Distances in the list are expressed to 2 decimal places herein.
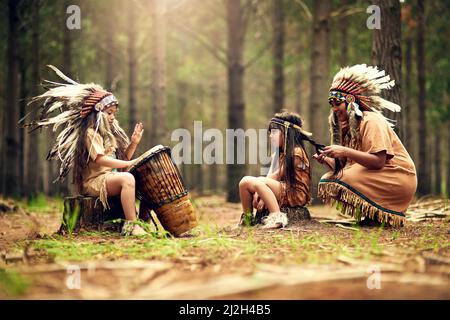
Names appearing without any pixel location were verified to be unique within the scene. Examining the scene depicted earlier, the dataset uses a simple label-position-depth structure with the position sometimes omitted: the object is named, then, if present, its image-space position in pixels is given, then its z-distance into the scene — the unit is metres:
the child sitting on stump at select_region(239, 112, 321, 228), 5.85
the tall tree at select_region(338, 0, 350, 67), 13.42
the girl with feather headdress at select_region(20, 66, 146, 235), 5.71
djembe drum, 5.78
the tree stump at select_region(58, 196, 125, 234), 5.83
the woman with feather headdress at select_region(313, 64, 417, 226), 5.60
